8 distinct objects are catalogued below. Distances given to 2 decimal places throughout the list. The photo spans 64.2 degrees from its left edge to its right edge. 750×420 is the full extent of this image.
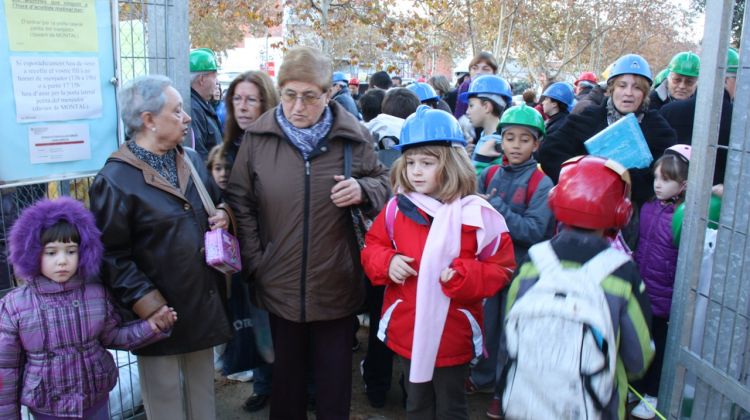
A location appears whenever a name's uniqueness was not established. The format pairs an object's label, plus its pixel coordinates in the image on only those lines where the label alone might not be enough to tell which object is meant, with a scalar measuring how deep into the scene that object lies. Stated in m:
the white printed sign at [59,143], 2.80
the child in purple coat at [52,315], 2.42
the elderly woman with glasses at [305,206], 2.87
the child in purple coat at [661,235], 3.43
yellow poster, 2.64
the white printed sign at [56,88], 2.70
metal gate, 2.48
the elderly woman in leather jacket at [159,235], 2.56
